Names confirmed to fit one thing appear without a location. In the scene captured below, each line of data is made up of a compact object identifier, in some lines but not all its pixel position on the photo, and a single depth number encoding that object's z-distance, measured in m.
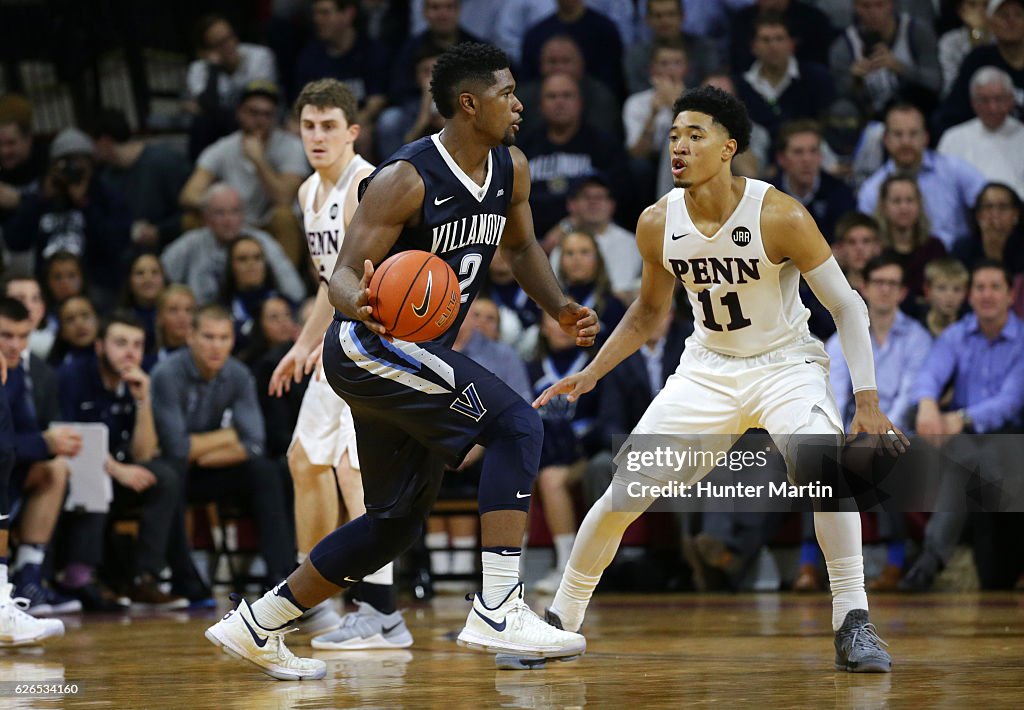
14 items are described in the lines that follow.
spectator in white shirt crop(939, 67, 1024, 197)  20.05
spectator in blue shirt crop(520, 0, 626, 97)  23.16
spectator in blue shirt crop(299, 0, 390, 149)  24.06
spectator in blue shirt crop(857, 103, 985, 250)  19.72
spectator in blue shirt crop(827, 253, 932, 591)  17.77
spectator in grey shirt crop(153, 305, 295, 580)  17.58
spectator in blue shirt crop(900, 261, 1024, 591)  16.98
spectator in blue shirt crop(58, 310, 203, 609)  17.14
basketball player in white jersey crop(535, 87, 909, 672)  9.87
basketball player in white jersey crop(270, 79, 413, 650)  11.97
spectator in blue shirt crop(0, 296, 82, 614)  15.61
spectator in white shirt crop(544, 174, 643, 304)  20.20
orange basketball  8.55
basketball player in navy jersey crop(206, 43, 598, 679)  9.08
